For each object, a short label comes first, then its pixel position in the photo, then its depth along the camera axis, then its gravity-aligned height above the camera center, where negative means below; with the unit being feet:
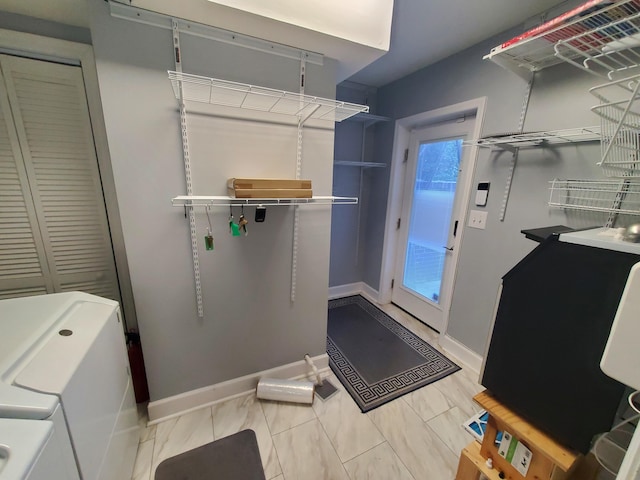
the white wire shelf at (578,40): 3.07 +2.19
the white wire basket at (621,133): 3.68 +0.87
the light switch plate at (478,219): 6.45 -0.81
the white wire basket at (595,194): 4.28 -0.05
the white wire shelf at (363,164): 8.64 +0.65
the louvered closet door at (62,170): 4.60 +0.04
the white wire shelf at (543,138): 4.54 +0.99
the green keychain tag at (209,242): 4.40 -1.10
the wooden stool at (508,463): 3.00 -3.43
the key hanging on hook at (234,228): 4.42 -0.85
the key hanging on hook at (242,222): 4.51 -0.77
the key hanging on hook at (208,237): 4.41 -1.04
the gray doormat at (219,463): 4.31 -4.94
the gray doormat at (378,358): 6.23 -4.89
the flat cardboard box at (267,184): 4.13 -0.07
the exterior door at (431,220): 7.57 -1.12
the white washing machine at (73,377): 2.33 -2.02
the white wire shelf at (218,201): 4.18 -0.40
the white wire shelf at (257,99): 3.69 +1.33
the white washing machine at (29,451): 1.79 -2.07
